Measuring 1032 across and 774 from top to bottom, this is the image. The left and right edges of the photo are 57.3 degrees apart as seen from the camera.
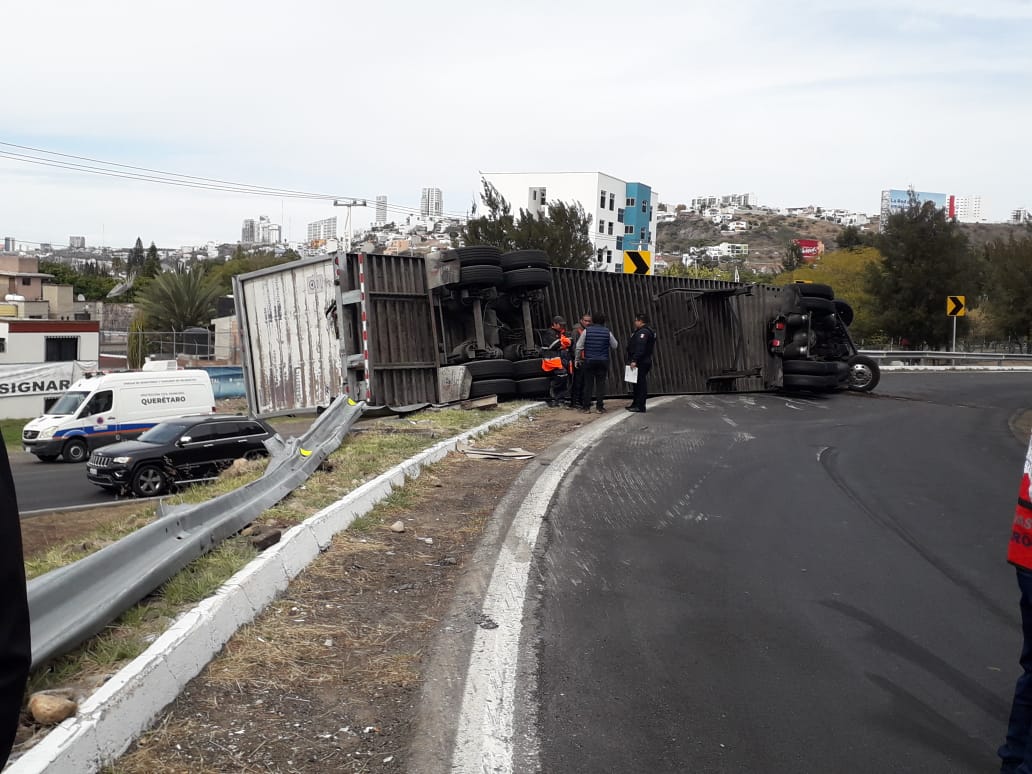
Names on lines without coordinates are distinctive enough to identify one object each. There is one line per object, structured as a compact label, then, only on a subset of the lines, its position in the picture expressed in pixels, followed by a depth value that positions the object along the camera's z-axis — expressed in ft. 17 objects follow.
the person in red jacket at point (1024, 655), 10.93
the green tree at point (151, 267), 339.38
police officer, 53.42
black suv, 58.95
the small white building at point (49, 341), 146.00
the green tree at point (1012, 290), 152.87
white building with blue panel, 309.42
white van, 84.58
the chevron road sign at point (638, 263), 74.69
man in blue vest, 52.31
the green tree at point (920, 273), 140.87
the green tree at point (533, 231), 139.13
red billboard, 489.67
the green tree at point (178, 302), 195.83
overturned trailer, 51.93
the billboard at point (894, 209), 146.85
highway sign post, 126.31
